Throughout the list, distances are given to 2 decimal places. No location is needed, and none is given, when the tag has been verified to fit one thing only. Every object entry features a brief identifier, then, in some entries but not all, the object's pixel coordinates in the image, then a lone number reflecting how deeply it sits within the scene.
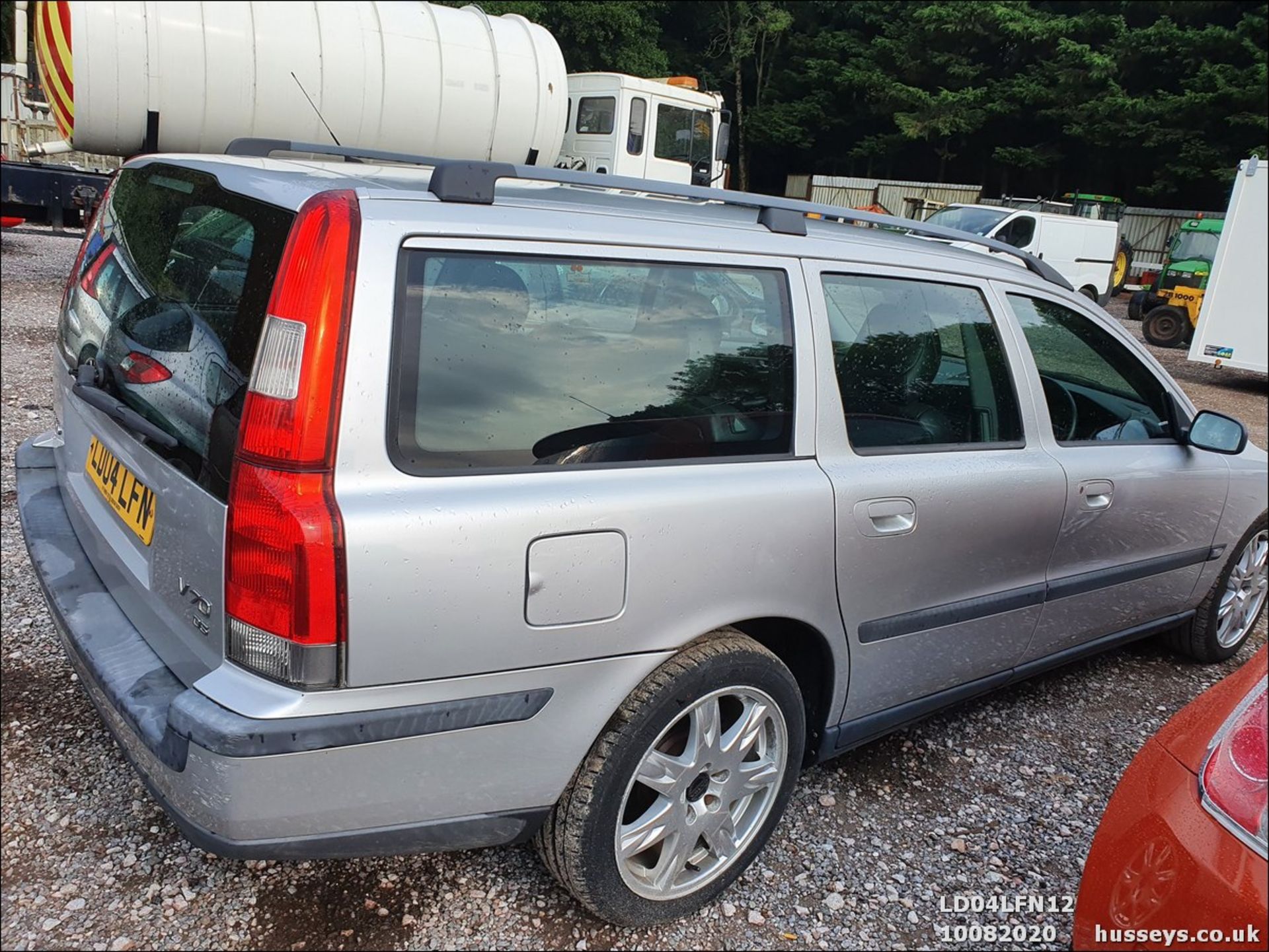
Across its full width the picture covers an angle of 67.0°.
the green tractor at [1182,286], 15.04
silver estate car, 1.69
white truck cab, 12.85
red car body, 1.34
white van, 16.33
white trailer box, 10.43
